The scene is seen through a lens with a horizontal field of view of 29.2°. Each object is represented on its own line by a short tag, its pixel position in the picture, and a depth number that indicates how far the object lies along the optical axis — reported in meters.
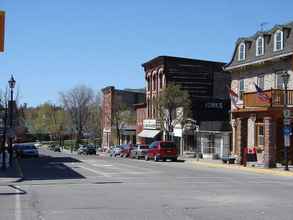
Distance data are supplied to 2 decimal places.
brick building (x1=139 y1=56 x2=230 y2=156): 59.16
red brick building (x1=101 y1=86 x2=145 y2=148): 87.01
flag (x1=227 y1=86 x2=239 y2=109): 43.33
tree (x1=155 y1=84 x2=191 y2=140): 55.50
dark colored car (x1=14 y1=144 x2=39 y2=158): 59.31
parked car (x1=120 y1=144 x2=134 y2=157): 62.01
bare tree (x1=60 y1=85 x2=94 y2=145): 112.62
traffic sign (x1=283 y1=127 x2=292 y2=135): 31.62
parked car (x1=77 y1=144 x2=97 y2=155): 76.19
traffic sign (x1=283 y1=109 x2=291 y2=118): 31.56
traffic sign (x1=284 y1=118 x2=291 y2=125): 31.66
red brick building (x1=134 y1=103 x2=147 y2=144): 75.71
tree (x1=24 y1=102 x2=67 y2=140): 130.75
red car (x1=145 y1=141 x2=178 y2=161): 48.16
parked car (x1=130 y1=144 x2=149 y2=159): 54.61
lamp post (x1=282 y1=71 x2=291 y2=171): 31.38
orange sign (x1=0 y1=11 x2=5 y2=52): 14.84
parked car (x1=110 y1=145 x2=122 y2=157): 66.45
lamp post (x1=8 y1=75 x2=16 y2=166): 34.50
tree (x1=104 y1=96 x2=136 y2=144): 83.50
